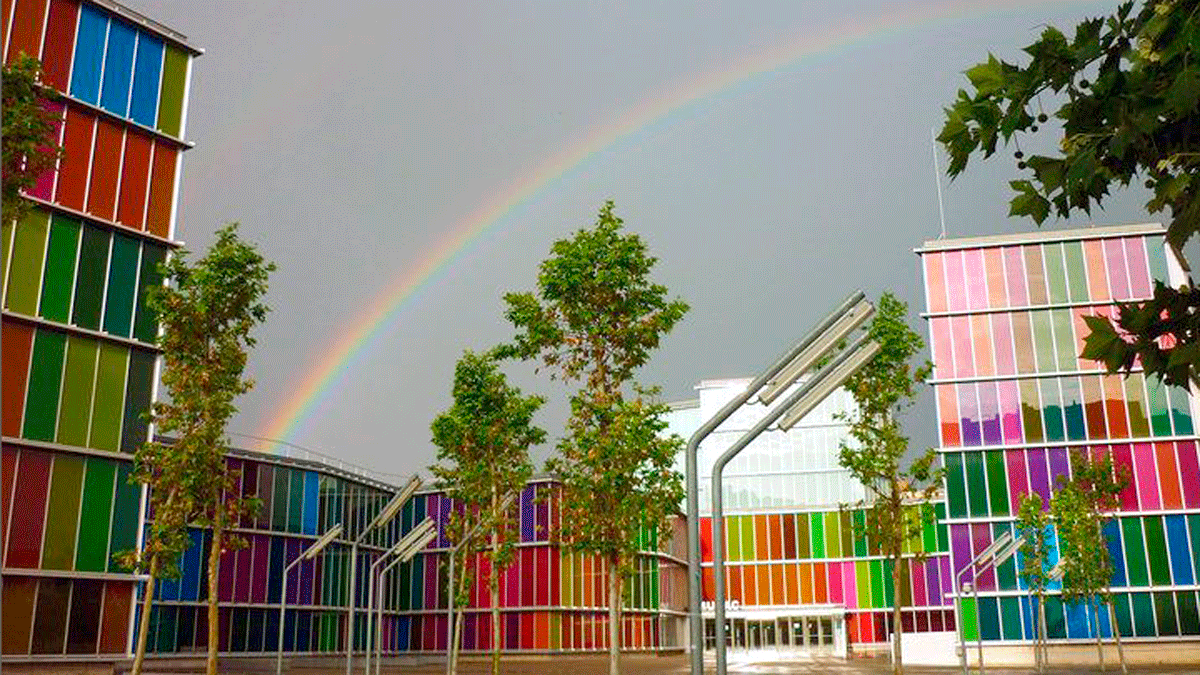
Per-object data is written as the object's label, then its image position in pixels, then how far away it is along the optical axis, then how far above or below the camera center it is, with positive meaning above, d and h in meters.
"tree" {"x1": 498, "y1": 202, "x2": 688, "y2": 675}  32.06 +7.11
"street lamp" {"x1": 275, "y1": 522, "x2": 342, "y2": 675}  29.44 +2.03
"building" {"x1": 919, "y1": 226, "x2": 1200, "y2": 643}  68.38 +12.66
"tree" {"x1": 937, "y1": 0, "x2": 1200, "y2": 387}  5.62 +2.58
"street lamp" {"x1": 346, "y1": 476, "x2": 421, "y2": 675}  23.45 +2.40
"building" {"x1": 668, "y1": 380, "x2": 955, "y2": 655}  103.00 +4.96
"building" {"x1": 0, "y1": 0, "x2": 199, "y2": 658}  36.34 +10.15
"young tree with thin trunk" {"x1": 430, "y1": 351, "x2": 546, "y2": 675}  45.66 +7.25
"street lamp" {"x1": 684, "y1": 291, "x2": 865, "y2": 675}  13.14 +2.31
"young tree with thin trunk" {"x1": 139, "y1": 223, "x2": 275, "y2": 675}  34.22 +8.02
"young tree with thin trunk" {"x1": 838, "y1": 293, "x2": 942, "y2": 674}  42.75 +7.06
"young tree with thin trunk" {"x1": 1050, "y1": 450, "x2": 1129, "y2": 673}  54.44 +4.06
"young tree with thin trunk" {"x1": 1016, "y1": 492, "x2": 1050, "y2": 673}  53.31 +3.41
